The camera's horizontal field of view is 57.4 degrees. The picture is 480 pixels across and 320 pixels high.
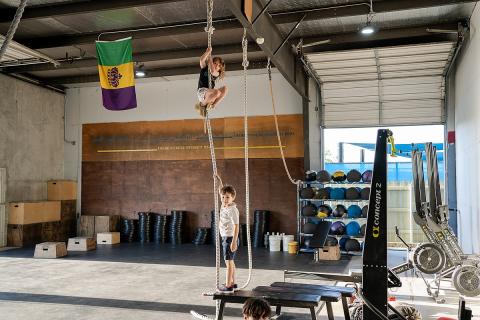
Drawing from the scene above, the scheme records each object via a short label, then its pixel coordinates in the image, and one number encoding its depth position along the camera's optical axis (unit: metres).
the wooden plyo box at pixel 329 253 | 9.02
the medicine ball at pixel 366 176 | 9.52
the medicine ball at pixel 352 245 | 9.42
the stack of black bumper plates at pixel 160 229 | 11.79
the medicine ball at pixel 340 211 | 9.73
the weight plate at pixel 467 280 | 5.45
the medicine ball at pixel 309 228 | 9.73
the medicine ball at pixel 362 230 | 9.55
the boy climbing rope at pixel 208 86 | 4.08
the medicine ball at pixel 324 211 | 9.77
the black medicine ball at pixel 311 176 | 10.12
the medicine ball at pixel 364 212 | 9.43
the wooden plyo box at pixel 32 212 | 10.98
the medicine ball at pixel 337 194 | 9.78
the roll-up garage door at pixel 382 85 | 8.85
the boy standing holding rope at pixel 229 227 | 4.99
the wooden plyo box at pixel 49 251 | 9.17
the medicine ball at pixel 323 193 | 9.89
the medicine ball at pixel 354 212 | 9.57
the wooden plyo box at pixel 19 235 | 10.95
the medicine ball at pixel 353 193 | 9.62
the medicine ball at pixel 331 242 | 9.19
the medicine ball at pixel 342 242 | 9.63
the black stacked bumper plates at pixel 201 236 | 11.41
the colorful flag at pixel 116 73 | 7.86
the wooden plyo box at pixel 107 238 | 11.57
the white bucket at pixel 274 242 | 10.30
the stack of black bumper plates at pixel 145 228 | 11.87
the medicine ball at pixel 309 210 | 9.84
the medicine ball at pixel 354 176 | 9.65
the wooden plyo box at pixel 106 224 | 12.12
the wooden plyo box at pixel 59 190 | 12.34
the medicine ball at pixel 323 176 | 9.84
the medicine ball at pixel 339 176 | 9.82
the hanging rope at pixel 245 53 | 4.78
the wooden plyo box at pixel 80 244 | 10.36
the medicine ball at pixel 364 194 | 9.58
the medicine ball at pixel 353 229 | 9.53
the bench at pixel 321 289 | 4.39
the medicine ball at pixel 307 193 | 9.98
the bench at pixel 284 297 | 4.02
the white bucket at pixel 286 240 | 10.29
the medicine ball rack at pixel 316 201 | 9.77
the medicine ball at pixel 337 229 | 9.62
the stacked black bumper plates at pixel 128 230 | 12.00
